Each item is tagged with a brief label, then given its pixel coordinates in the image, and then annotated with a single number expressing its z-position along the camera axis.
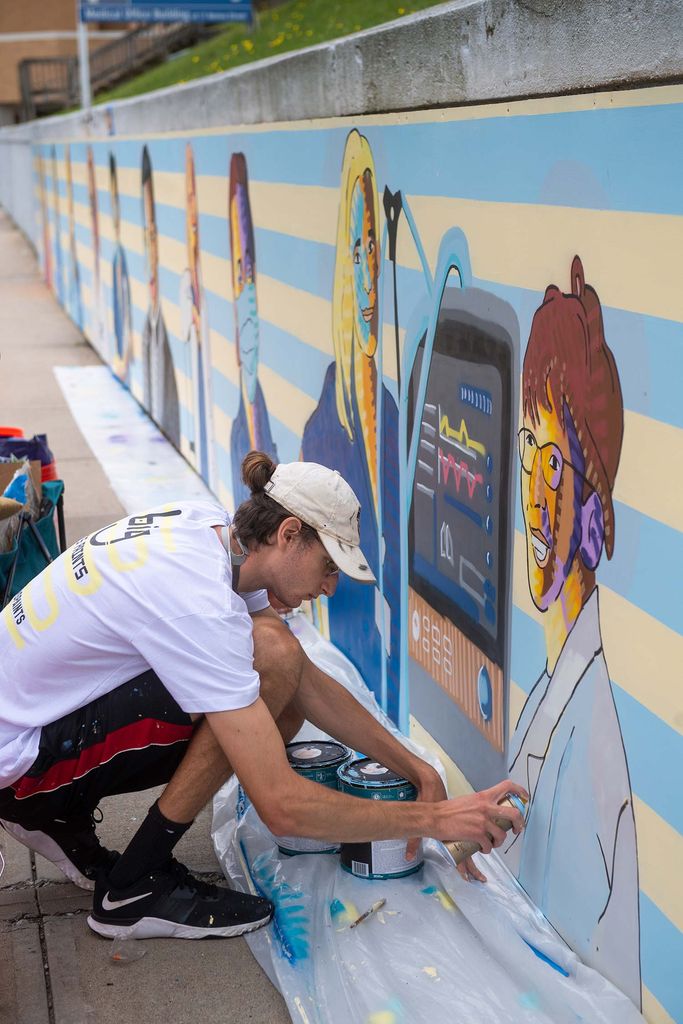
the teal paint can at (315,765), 3.33
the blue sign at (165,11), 16.80
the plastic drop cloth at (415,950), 2.69
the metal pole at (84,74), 18.11
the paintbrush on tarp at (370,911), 3.02
